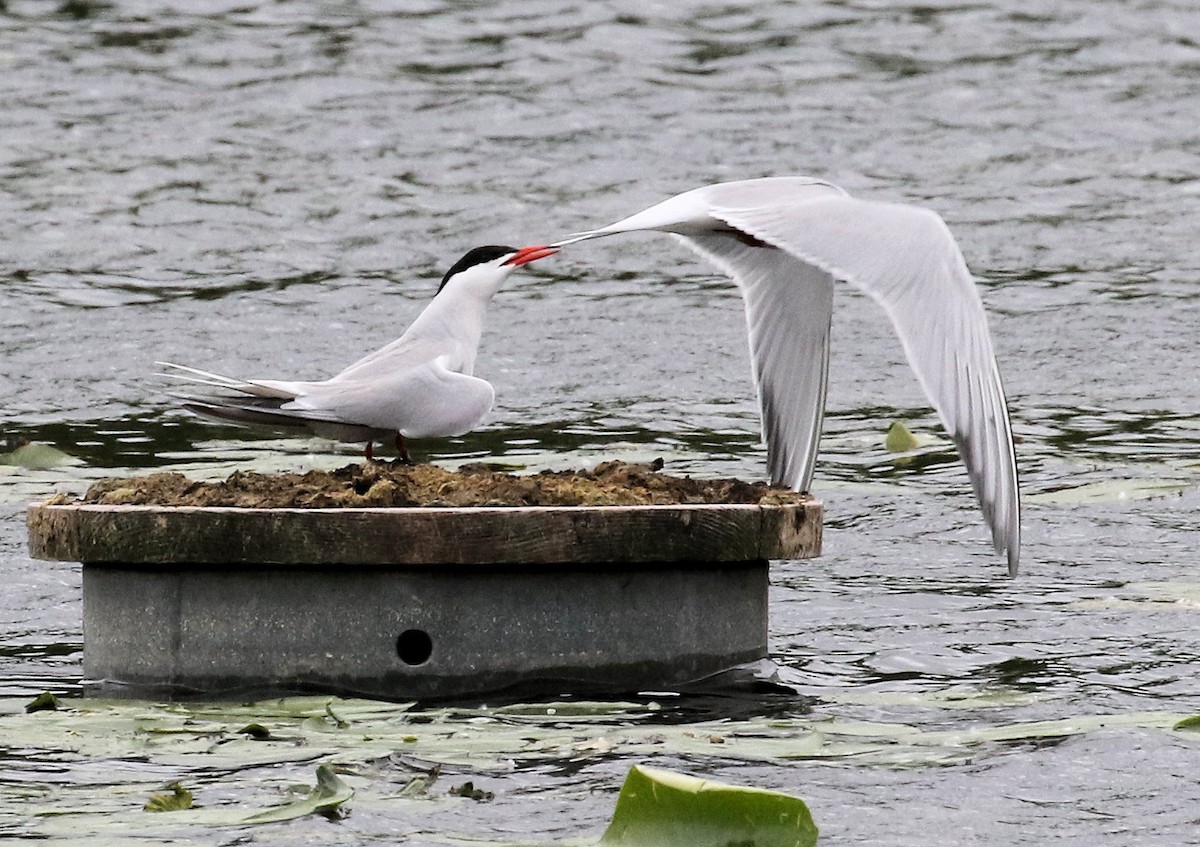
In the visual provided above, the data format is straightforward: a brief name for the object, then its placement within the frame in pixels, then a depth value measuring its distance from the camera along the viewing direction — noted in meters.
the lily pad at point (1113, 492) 14.25
